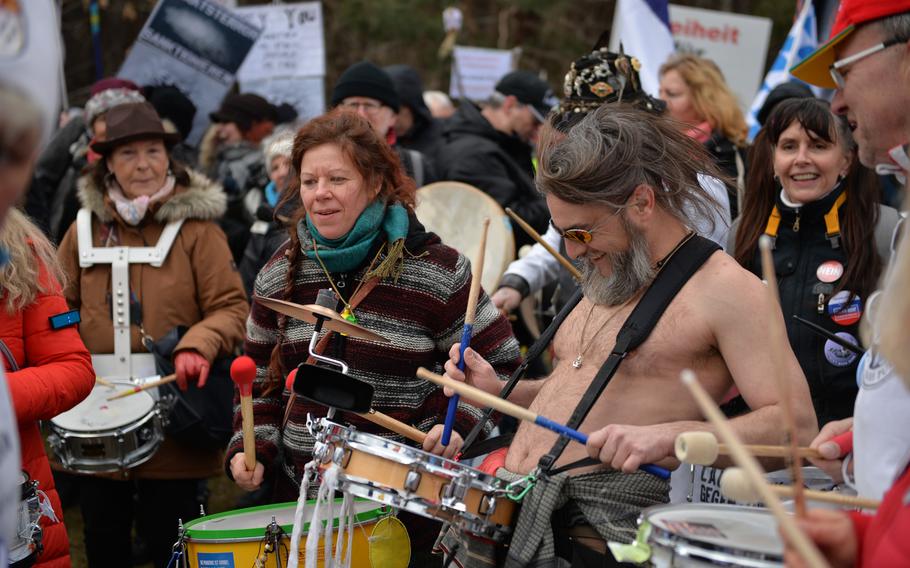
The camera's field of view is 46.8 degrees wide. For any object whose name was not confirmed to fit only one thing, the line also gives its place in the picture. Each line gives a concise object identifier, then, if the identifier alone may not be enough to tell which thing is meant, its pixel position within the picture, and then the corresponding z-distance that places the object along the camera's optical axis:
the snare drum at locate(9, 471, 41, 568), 3.27
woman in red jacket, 3.43
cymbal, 3.26
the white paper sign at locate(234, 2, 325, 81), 9.60
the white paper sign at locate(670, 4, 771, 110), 9.70
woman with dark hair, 4.03
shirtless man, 2.78
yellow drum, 3.22
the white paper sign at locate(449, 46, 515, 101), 11.27
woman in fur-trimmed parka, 4.89
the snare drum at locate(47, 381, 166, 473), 4.57
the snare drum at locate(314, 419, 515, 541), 2.66
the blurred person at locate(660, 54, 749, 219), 6.01
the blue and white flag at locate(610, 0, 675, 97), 6.92
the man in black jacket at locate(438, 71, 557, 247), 6.41
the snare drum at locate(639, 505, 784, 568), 2.06
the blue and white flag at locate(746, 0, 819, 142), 7.55
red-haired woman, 3.76
